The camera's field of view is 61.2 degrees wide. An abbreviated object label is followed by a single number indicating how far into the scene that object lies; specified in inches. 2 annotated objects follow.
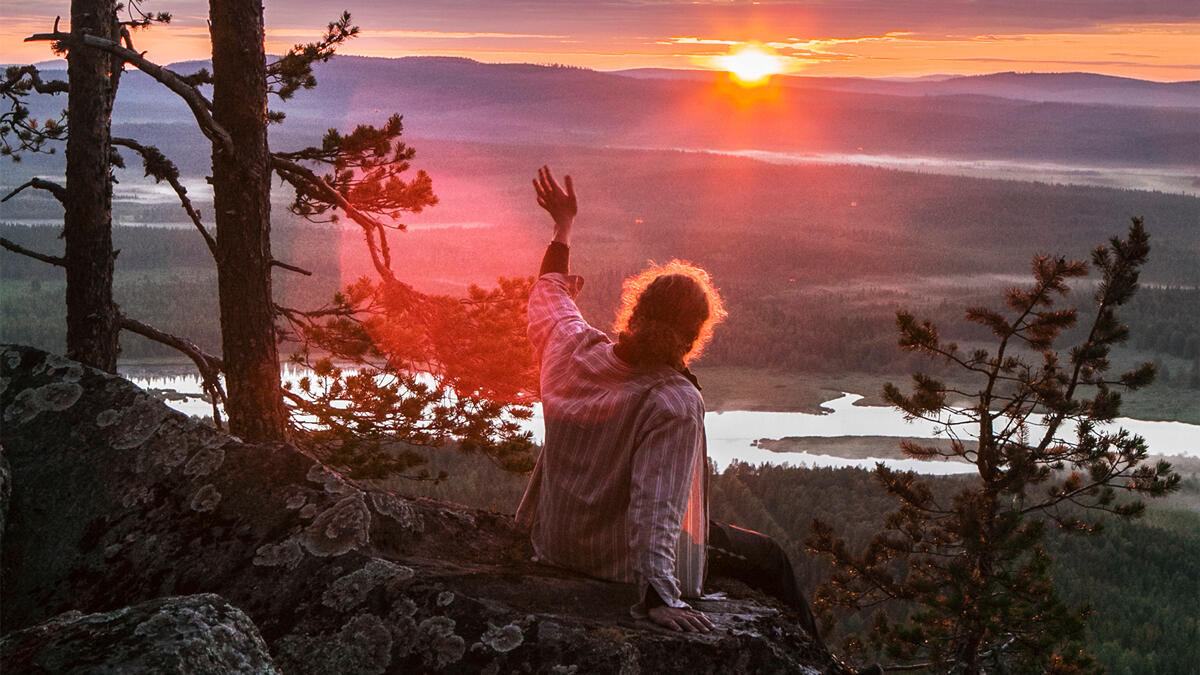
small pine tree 387.2
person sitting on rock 159.8
